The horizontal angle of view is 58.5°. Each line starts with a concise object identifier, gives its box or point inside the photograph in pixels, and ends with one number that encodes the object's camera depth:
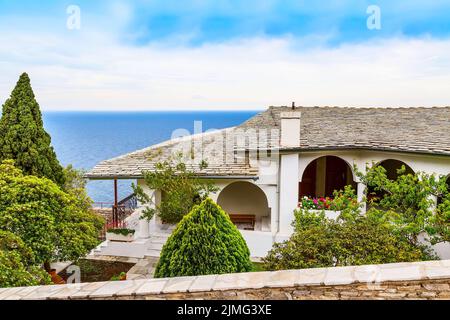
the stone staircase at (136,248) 13.58
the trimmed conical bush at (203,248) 7.38
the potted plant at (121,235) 13.76
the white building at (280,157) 13.00
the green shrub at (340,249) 7.06
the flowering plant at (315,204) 13.34
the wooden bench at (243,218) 15.41
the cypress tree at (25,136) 14.76
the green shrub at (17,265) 7.39
